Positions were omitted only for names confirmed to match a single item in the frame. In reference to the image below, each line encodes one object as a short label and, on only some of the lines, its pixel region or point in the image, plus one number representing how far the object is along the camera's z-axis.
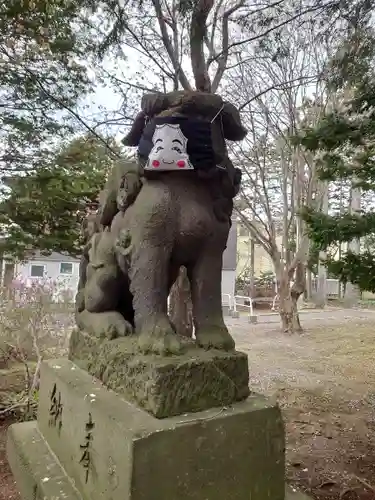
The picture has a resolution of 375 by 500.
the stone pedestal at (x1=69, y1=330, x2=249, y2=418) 1.29
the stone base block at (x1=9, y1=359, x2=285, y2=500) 1.20
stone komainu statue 1.50
